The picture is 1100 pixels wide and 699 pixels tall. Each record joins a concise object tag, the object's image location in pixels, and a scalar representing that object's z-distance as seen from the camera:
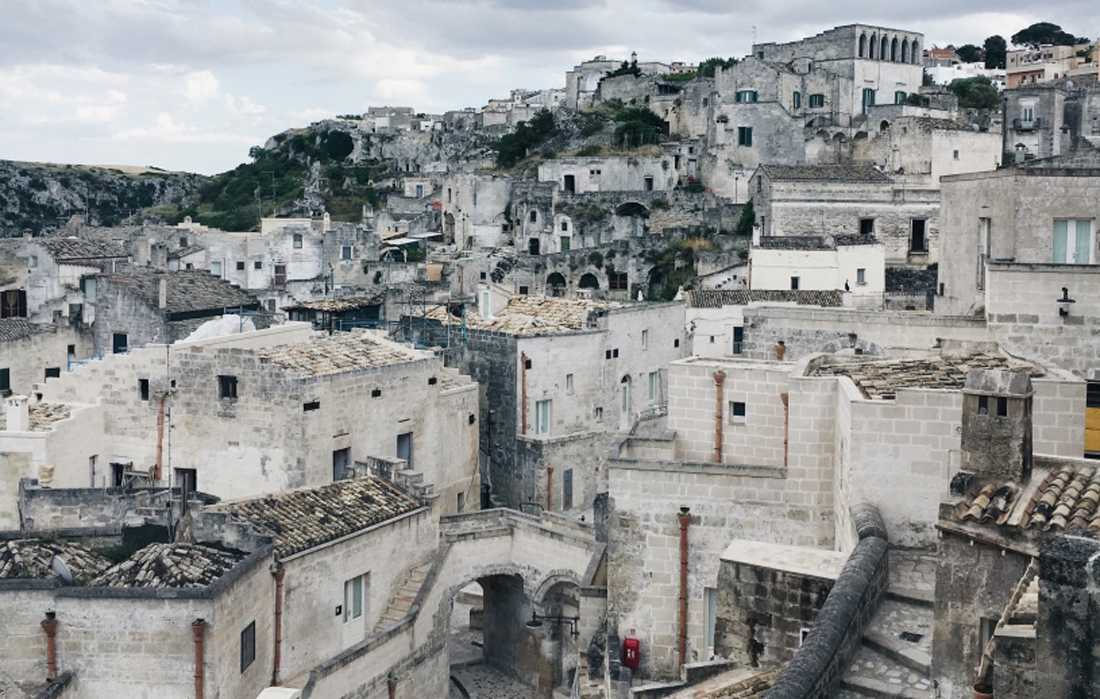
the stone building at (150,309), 41.22
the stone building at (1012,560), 7.56
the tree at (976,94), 76.06
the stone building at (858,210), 53.31
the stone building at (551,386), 36.72
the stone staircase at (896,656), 11.30
